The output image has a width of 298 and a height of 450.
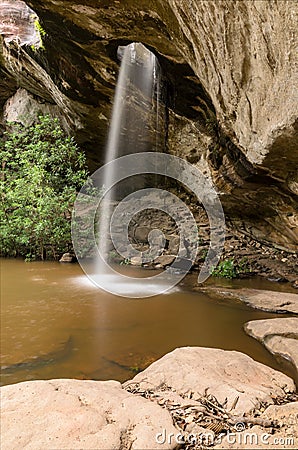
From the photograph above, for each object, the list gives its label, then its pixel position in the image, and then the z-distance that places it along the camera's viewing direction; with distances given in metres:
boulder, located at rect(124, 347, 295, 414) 1.73
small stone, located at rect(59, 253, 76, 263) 7.79
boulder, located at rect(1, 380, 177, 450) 1.26
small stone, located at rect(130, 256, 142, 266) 7.86
